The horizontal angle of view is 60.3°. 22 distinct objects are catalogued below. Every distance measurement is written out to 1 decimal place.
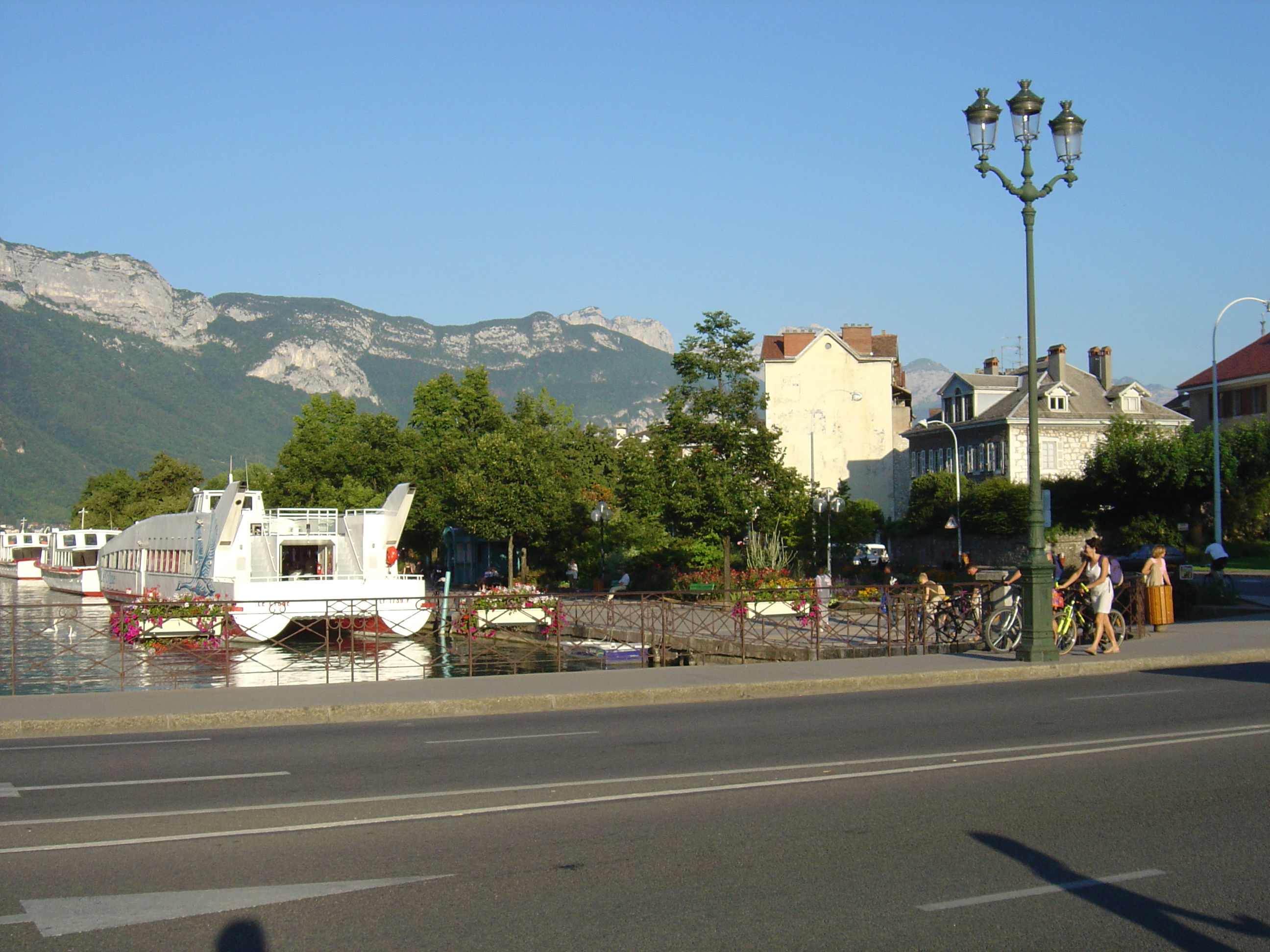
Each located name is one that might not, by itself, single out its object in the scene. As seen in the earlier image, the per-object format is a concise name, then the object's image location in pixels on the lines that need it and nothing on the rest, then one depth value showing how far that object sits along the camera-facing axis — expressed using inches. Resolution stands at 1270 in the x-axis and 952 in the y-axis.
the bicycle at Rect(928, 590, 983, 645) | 812.6
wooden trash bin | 845.2
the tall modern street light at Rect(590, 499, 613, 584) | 1759.4
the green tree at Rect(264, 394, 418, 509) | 2583.7
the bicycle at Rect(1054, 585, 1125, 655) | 748.6
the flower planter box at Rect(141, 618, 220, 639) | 943.7
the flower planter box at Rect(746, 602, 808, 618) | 1148.5
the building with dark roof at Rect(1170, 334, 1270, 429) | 2516.0
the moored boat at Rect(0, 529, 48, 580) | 4170.8
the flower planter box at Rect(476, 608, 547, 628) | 952.9
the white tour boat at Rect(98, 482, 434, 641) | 1291.8
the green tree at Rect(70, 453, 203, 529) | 3624.5
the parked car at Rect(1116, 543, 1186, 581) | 1496.1
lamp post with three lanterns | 684.7
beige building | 3129.9
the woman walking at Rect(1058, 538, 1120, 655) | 718.5
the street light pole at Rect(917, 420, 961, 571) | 2274.9
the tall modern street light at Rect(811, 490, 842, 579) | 1657.2
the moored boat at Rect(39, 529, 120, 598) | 2758.4
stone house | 2536.9
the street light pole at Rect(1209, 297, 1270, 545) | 1649.9
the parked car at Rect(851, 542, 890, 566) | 2340.1
